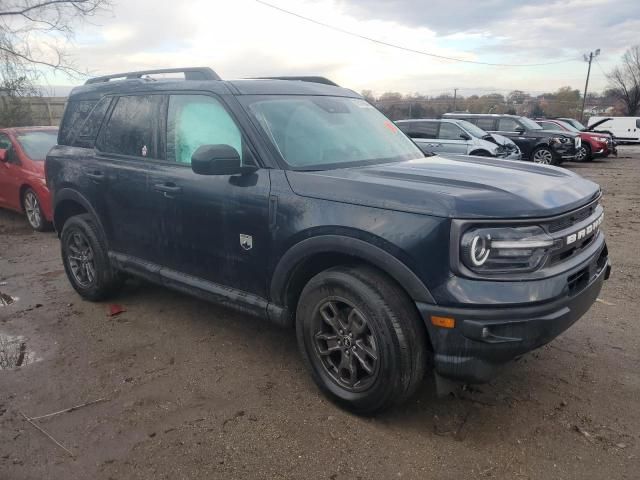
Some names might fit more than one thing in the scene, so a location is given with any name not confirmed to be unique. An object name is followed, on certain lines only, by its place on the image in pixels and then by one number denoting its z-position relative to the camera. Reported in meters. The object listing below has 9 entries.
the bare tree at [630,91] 45.79
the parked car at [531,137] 16.55
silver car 13.09
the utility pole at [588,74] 47.56
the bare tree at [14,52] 15.69
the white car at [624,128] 31.69
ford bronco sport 2.47
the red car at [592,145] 19.00
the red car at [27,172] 7.72
